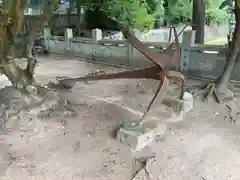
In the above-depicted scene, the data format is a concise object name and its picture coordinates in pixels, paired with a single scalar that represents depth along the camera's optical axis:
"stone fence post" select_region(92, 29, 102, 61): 6.50
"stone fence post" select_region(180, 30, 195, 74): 4.87
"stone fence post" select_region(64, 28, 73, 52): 7.28
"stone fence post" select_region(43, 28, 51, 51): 7.93
